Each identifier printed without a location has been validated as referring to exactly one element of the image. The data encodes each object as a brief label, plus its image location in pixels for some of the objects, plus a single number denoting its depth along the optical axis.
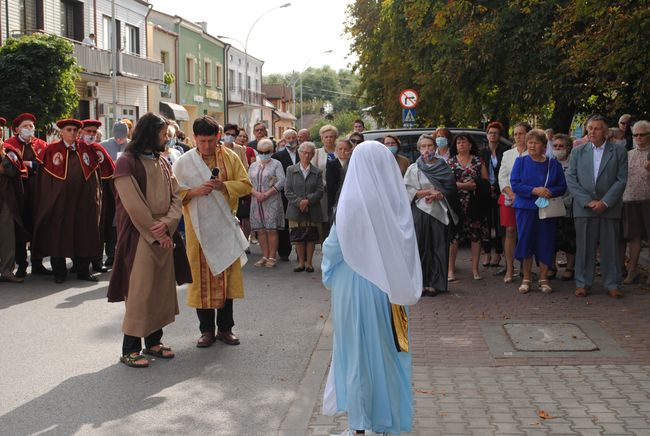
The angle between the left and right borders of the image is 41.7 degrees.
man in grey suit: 9.89
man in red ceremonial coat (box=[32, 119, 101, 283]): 11.24
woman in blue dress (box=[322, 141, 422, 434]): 4.80
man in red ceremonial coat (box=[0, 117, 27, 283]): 11.20
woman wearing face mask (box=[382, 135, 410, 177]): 11.52
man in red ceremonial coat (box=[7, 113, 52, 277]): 11.51
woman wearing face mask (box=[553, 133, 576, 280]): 11.19
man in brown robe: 6.83
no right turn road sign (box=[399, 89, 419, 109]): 23.47
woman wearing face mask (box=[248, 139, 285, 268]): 12.98
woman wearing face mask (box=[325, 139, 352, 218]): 12.10
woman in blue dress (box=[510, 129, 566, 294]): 10.31
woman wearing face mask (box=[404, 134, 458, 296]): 10.41
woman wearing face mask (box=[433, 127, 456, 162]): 11.47
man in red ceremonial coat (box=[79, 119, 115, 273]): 11.60
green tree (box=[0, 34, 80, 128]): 19.28
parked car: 13.89
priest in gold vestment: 7.48
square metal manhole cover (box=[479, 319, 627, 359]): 7.27
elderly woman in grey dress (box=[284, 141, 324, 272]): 12.47
